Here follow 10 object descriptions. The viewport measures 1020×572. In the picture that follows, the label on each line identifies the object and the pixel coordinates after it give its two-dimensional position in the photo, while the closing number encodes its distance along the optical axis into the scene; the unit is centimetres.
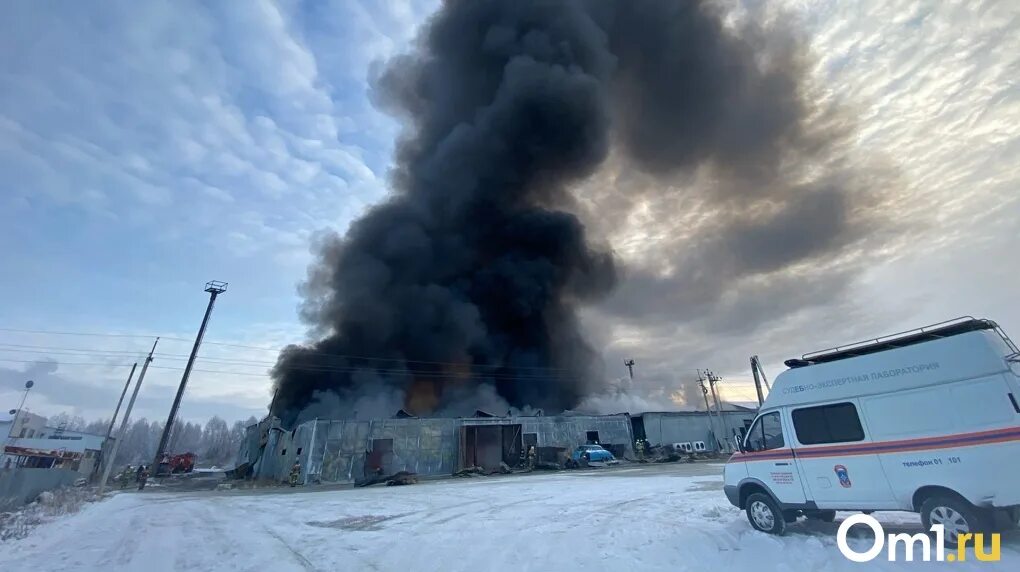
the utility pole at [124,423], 2378
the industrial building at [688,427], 4109
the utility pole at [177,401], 3769
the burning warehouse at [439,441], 2750
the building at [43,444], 3628
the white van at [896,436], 534
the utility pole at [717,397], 4049
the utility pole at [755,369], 3484
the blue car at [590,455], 3323
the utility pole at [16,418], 4517
